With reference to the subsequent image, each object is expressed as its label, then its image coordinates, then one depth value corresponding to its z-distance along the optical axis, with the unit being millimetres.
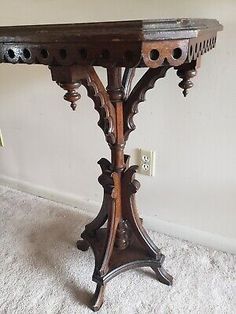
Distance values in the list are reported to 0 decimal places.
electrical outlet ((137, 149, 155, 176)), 1229
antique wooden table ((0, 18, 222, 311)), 568
